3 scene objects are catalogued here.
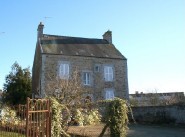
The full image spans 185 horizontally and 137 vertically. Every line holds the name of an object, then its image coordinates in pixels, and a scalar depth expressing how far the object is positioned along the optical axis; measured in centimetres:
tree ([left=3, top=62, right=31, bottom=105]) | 1893
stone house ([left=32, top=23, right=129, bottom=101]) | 1728
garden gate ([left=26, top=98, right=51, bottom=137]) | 507
